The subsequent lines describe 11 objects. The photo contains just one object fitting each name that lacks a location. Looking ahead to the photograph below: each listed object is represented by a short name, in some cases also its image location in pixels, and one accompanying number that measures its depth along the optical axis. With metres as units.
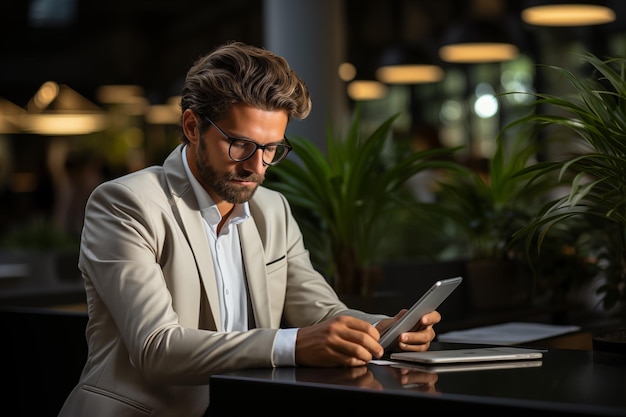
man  2.21
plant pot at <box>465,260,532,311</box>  4.33
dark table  1.74
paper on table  3.33
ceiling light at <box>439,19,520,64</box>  8.34
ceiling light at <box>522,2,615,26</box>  6.98
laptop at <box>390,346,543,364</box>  2.17
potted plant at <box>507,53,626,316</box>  2.46
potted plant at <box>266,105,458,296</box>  3.80
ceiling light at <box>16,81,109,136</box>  12.03
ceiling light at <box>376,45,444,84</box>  10.52
